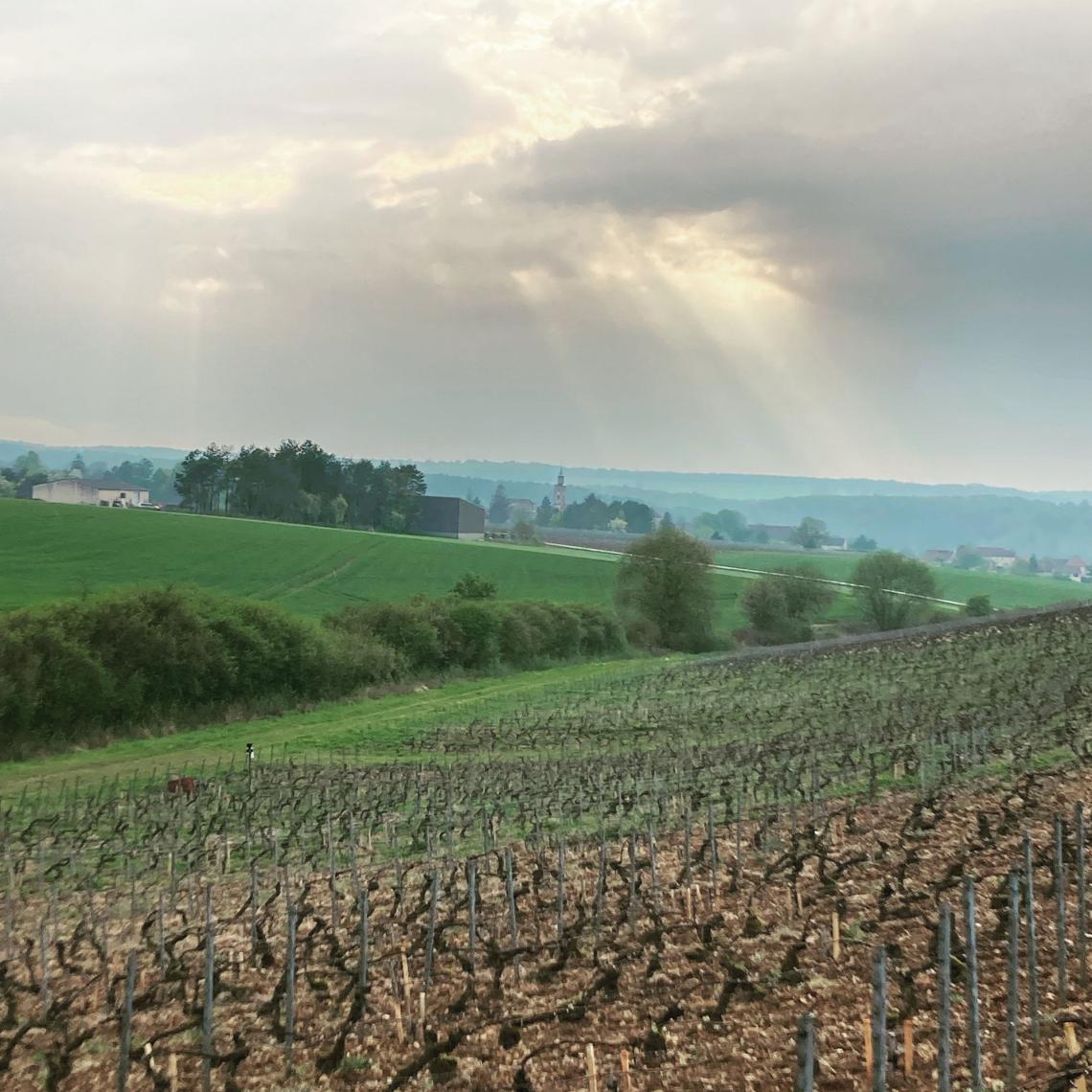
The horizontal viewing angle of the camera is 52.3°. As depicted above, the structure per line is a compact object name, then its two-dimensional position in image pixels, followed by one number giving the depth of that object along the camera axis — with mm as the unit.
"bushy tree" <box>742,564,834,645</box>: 91000
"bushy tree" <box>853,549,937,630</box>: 94312
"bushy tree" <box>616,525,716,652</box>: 86062
